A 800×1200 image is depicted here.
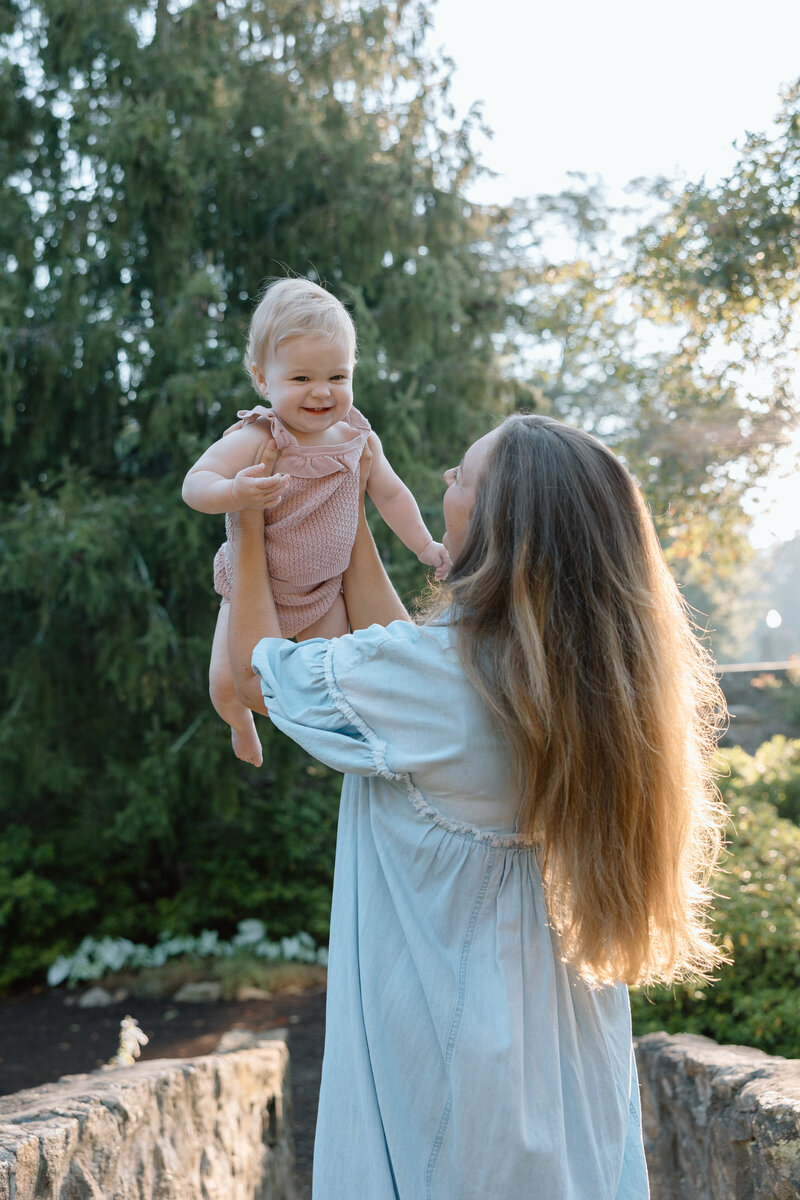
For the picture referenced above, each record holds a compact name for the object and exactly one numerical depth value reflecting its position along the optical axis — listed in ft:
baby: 6.36
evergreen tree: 21.59
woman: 4.86
